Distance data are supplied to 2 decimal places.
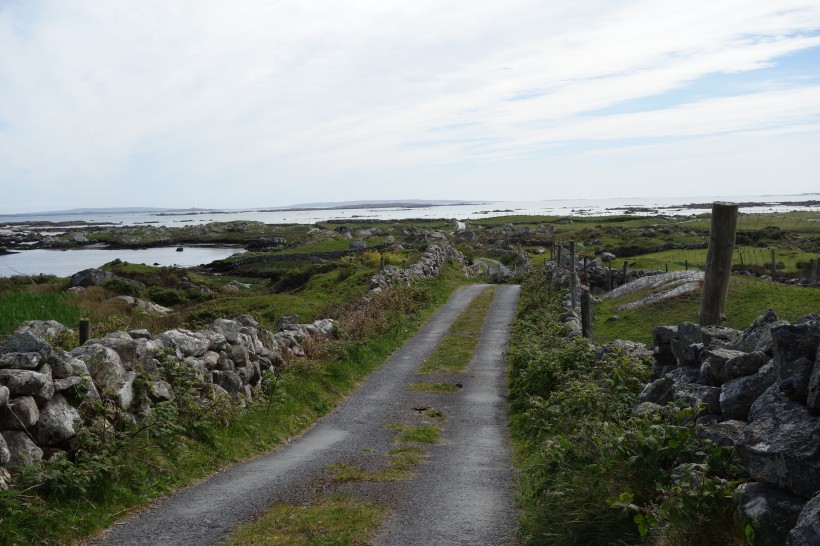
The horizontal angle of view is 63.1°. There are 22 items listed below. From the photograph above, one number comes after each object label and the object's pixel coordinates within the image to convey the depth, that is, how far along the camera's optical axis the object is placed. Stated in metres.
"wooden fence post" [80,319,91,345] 13.07
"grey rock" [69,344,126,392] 11.19
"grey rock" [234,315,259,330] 20.10
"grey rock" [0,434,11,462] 8.67
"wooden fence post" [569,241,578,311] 28.42
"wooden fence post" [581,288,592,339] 19.45
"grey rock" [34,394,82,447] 9.60
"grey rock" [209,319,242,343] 16.89
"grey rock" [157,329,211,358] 14.06
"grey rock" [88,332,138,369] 12.15
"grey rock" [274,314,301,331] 27.58
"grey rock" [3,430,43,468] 9.01
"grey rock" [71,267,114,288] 48.84
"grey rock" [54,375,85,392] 10.15
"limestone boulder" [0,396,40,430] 9.21
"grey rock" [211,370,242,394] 15.12
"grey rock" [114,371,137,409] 11.18
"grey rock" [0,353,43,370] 9.75
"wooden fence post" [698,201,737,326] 10.61
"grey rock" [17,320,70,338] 15.20
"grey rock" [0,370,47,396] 9.38
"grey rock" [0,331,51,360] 10.09
